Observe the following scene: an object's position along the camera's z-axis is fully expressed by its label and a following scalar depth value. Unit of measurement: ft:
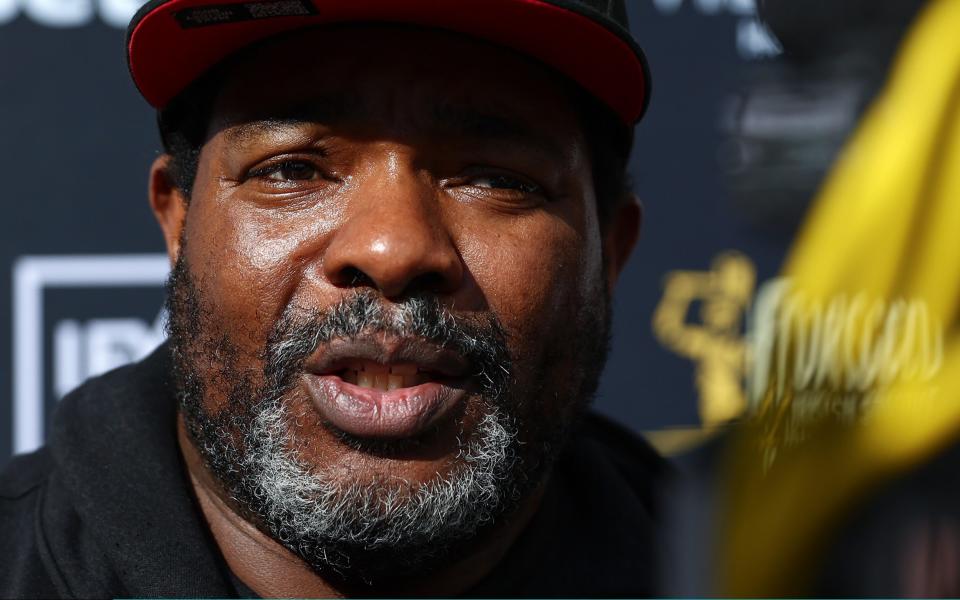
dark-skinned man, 3.84
